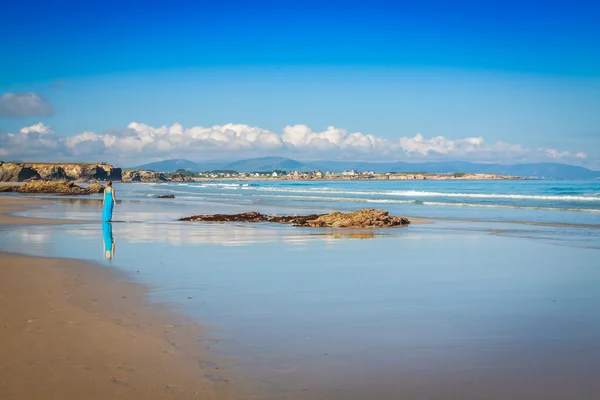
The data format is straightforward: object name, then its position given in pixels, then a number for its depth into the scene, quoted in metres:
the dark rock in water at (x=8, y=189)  62.84
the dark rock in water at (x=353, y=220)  21.72
